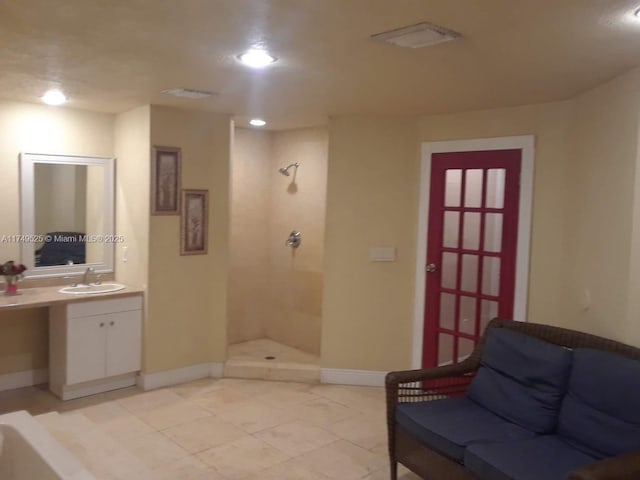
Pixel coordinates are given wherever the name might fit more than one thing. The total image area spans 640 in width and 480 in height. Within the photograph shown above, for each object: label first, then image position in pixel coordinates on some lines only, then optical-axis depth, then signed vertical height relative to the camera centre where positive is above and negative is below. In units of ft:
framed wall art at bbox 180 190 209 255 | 14.88 -0.45
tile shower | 17.93 -1.25
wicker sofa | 7.86 -3.22
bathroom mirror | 14.21 -0.33
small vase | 13.39 -2.08
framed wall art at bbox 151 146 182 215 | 14.28 +0.65
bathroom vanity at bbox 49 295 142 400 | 13.46 -3.61
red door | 13.19 -0.84
